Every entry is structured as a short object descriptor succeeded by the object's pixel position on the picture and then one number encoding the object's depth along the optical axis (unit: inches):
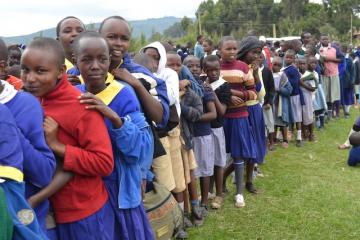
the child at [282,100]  270.2
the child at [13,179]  54.7
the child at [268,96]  230.2
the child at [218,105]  166.7
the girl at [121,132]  76.2
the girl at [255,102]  183.8
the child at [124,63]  87.4
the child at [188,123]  146.0
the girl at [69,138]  69.2
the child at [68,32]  104.9
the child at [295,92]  274.4
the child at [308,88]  286.4
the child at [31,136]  60.9
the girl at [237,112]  174.6
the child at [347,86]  380.2
